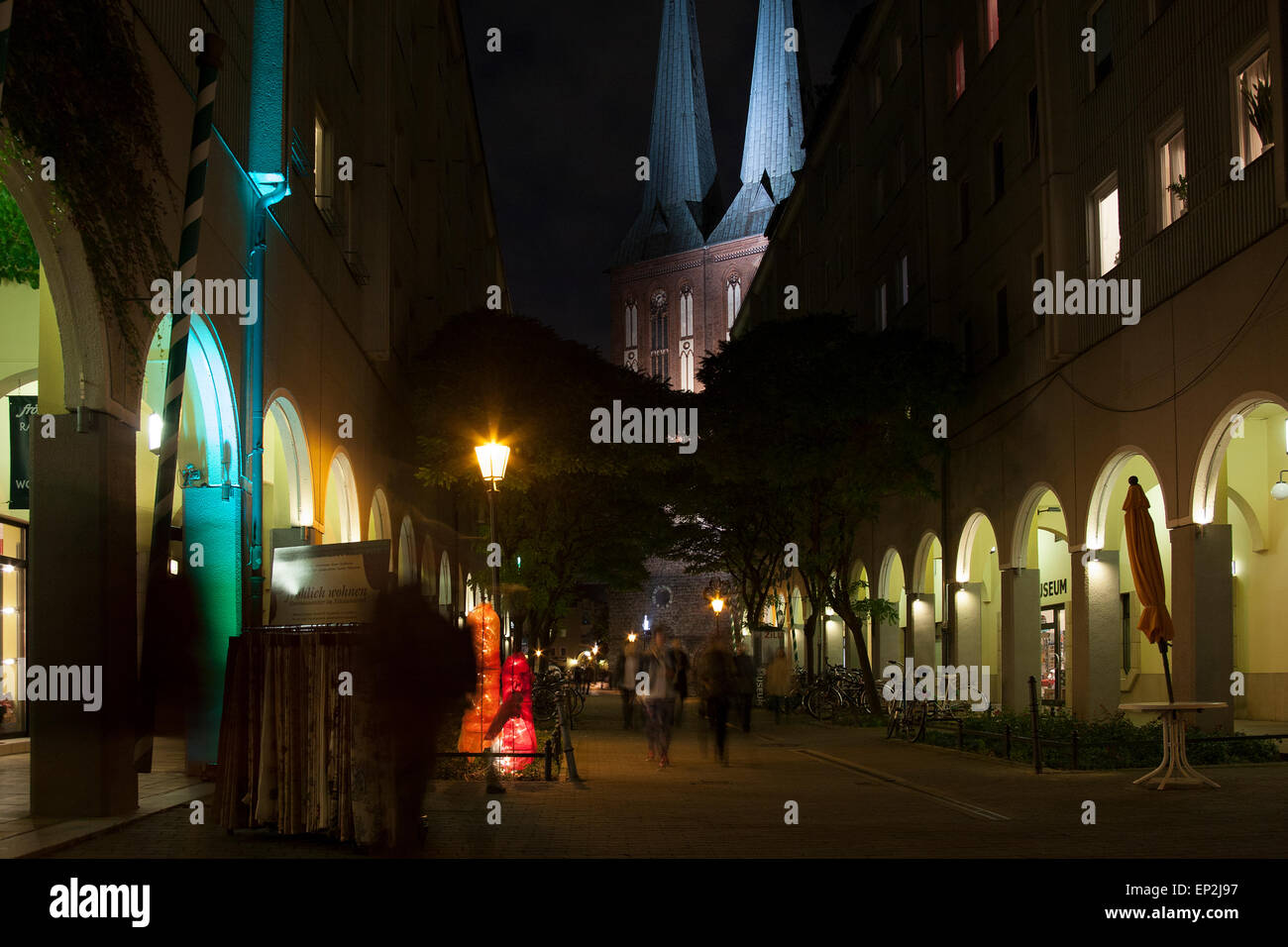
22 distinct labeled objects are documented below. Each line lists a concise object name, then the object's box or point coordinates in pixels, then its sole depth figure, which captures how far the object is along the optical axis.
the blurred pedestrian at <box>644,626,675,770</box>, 18.67
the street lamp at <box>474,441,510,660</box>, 17.81
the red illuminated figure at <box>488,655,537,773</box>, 14.62
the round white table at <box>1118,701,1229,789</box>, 14.20
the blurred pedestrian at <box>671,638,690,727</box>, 21.94
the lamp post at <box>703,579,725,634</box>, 44.39
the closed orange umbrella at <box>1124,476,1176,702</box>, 15.71
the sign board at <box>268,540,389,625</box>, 11.08
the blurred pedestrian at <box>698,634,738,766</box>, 19.06
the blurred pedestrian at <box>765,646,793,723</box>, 27.16
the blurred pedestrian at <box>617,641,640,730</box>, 24.34
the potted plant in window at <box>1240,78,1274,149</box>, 17.16
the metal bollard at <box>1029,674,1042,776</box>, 15.91
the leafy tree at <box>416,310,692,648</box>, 30.06
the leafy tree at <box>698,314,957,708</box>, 29.28
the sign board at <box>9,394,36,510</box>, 17.94
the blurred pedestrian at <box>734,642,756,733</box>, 21.56
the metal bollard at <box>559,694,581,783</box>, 15.54
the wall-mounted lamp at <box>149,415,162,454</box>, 18.53
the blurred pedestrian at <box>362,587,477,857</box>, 8.45
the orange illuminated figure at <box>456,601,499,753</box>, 16.77
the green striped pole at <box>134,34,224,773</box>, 11.44
